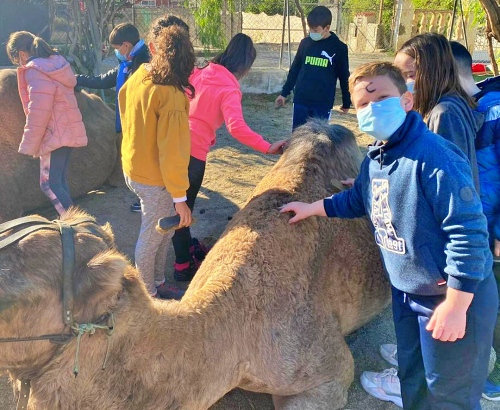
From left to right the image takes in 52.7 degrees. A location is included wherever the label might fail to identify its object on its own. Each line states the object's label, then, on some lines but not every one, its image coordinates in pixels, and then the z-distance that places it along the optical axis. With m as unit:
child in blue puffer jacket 2.67
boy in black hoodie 5.77
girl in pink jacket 4.14
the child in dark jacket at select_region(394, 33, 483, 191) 2.47
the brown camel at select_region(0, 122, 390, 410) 1.62
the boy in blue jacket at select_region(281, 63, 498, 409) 1.90
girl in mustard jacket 3.02
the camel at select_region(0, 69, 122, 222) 5.02
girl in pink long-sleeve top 3.57
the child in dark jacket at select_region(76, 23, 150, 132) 4.96
